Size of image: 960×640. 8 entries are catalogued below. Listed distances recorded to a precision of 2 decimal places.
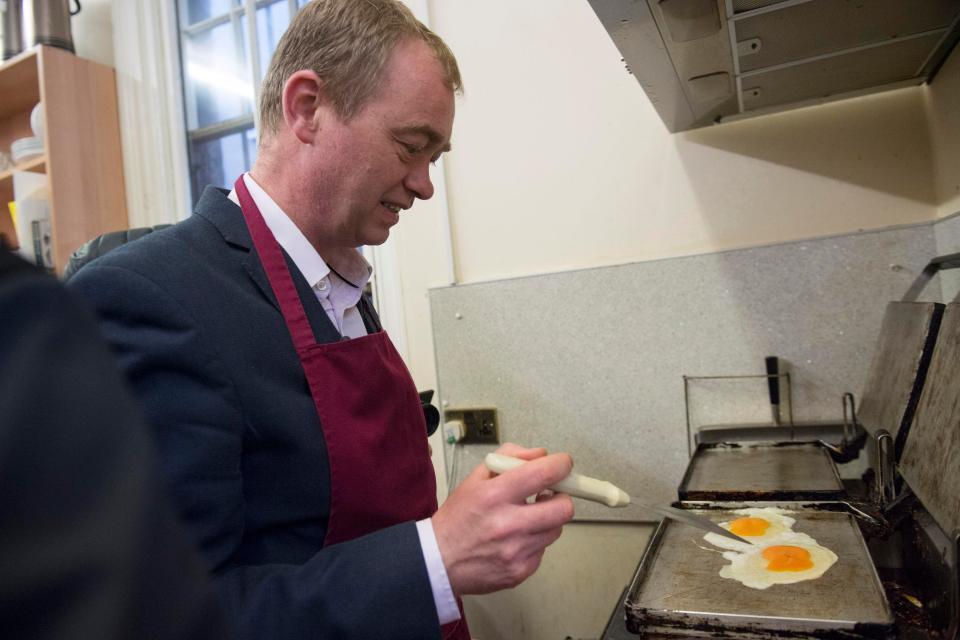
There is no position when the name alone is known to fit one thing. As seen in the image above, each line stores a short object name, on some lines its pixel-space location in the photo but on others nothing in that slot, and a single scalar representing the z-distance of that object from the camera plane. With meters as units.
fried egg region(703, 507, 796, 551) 0.97
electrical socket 1.82
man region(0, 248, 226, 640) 0.22
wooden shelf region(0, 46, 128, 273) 2.41
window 2.47
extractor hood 0.93
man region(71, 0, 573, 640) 0.68
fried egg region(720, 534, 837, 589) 0.86
